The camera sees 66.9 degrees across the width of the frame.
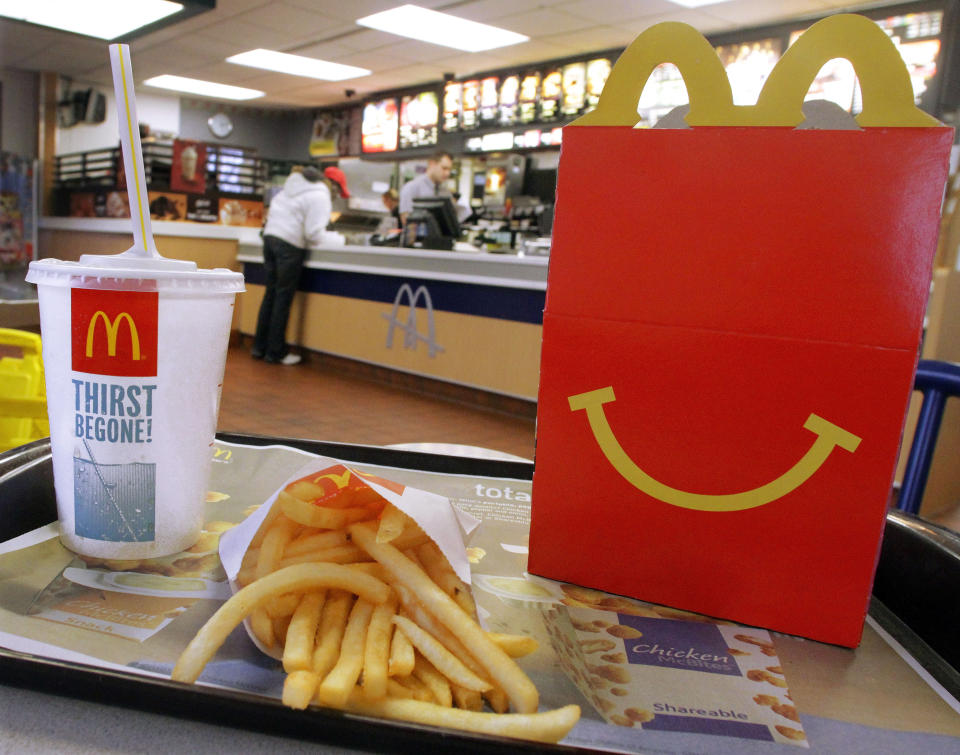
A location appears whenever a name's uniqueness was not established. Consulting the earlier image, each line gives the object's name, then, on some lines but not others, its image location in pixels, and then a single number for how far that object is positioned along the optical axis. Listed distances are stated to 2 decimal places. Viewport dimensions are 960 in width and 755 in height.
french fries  0.49
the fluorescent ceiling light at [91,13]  5.72
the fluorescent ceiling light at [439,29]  6.55
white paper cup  0.73
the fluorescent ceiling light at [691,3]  5.62
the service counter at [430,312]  4.72
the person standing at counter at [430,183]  7.78
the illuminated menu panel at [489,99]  8.06
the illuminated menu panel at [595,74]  6.94
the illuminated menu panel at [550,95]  7.43
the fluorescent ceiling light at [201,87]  10.06
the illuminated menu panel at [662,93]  6.13
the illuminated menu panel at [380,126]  9.58
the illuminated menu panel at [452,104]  8.51
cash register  5.71
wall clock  11.91
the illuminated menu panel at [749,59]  5.86
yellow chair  1.20
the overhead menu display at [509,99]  7.84
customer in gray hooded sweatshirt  6.17
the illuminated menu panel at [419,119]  8.91
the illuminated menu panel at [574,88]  7.20
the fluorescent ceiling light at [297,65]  8.40
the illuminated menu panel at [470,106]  8.29
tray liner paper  0.56
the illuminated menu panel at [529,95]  7.63
